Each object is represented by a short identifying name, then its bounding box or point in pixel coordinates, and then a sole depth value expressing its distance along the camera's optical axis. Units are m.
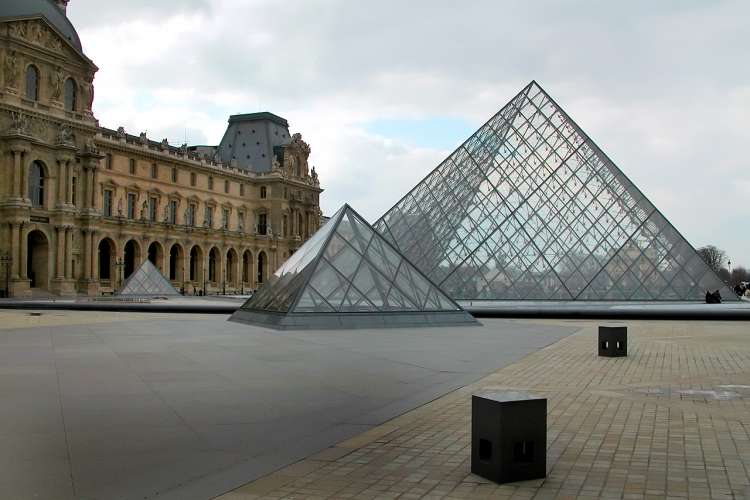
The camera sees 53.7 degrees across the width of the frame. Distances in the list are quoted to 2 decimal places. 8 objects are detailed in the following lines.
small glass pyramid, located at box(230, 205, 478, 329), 18.84
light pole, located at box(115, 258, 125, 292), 62.78
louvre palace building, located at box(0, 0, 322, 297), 50.22
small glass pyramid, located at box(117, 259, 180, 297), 50.84
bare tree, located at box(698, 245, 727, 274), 130.73
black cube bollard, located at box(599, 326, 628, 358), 12.70
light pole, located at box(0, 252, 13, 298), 48.72
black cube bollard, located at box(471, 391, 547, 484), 4.75
